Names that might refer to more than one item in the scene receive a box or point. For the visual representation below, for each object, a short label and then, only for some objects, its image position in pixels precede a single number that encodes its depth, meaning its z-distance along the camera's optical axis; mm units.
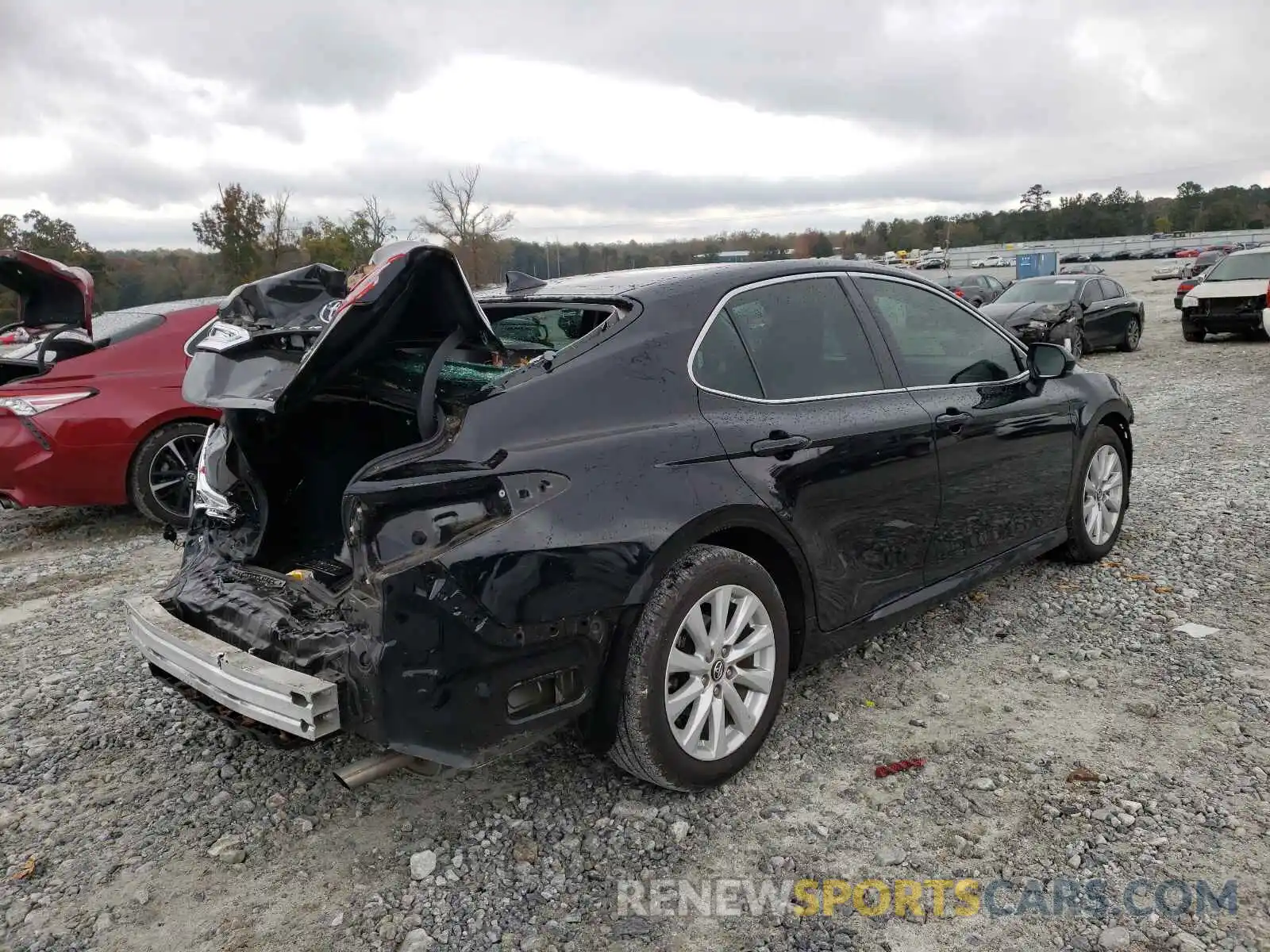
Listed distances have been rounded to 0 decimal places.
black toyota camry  2365
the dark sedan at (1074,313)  14312
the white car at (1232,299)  14820
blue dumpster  46406
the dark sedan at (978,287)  23422
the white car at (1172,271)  37244
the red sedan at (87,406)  5895
